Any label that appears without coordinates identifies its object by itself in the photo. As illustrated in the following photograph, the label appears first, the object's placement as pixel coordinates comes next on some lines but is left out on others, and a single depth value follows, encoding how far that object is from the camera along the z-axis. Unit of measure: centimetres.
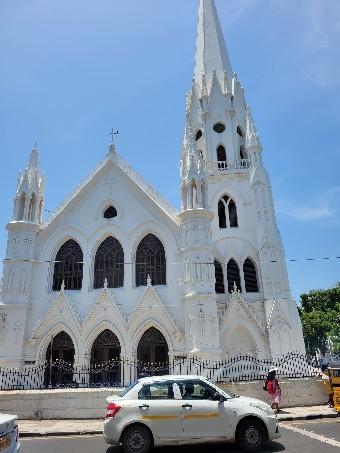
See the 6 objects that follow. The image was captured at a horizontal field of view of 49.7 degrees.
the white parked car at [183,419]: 739
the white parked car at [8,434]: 534
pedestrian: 1292
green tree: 4810
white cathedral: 2073
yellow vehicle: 1152
